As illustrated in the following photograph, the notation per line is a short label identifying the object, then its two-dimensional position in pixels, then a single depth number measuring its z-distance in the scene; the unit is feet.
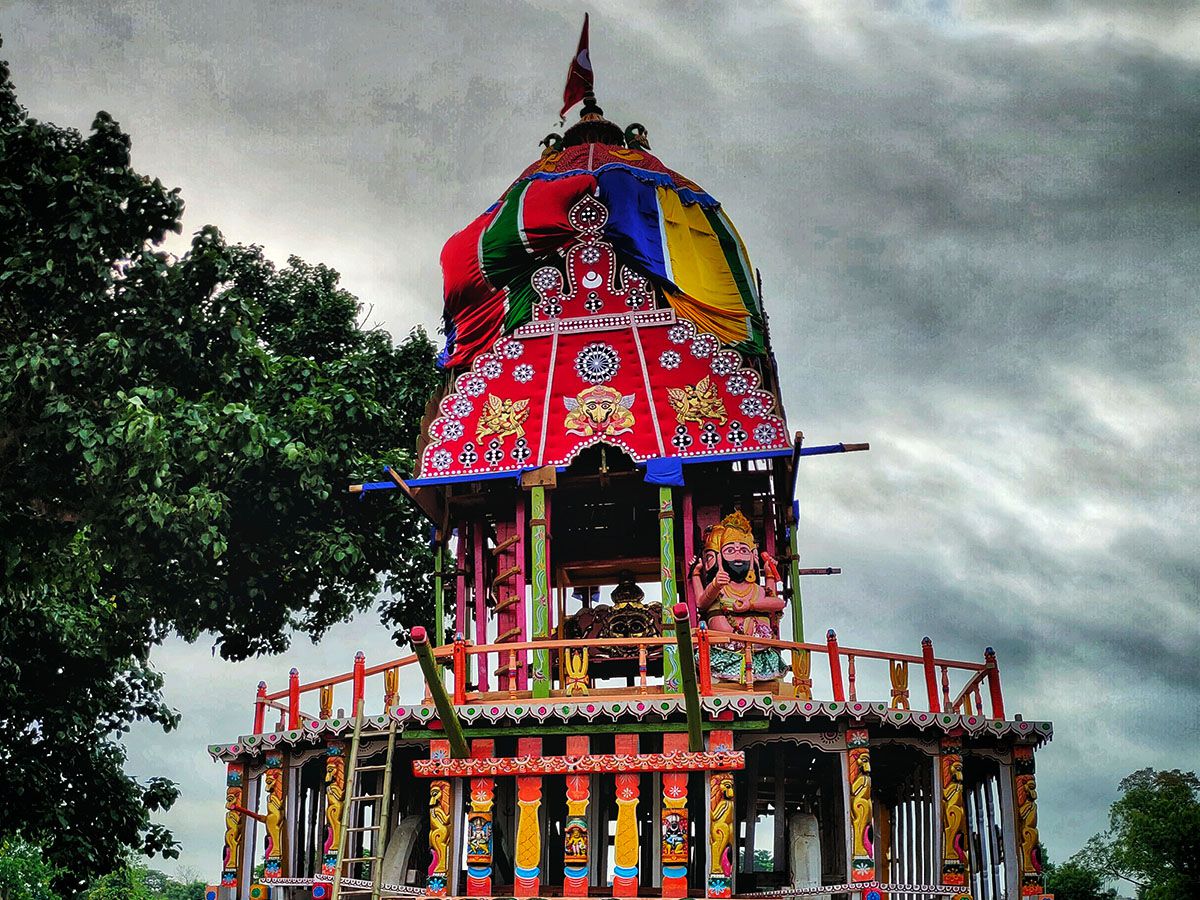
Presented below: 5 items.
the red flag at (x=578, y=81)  73.67
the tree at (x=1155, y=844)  97.19
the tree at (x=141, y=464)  56.13
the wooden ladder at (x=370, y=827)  47.67
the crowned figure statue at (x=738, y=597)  52.65
